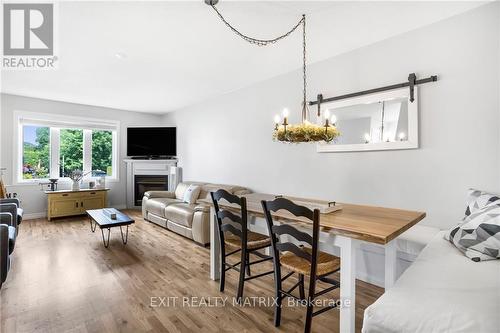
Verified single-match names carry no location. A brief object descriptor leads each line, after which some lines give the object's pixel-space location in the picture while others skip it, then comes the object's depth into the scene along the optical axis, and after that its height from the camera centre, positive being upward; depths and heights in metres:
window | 5.21 +0.45
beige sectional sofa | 3.70 -0.75
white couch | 1.01 -0.60
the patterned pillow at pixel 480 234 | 1.52 -0.44
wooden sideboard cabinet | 5.12 -0.75
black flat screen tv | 6.27 +0.63
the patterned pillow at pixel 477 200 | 1.87 -0.26
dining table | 1.53 -0.40
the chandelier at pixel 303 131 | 2.04 +0.28
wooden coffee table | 3.49 -0.78
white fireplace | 6.26 -0.27
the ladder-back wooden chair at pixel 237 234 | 2.18 -0.64
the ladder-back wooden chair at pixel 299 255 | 1.66 -0.66
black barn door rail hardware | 2.40 +0.82
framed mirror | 2.51 +0.48
